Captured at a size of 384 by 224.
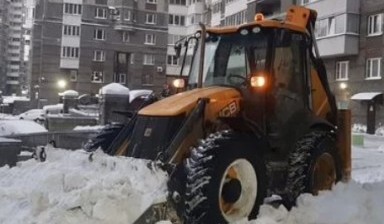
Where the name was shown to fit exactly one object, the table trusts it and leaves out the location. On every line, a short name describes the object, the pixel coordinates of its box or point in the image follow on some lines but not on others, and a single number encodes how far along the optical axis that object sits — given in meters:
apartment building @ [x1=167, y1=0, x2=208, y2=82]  76.06
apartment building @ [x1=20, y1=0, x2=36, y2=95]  144.62
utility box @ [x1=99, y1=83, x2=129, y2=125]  19.70
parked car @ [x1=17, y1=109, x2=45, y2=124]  27.63
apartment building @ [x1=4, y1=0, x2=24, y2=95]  147.34
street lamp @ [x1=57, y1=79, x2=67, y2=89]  69.92
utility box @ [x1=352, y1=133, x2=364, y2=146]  24.01
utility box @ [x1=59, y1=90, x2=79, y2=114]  30.77
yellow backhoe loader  6.78
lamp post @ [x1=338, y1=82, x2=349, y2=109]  37.43
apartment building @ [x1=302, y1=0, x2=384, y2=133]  35.00
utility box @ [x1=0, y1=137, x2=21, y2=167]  10.94
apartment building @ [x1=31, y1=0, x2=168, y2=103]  71.06
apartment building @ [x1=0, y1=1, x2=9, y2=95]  133.50
